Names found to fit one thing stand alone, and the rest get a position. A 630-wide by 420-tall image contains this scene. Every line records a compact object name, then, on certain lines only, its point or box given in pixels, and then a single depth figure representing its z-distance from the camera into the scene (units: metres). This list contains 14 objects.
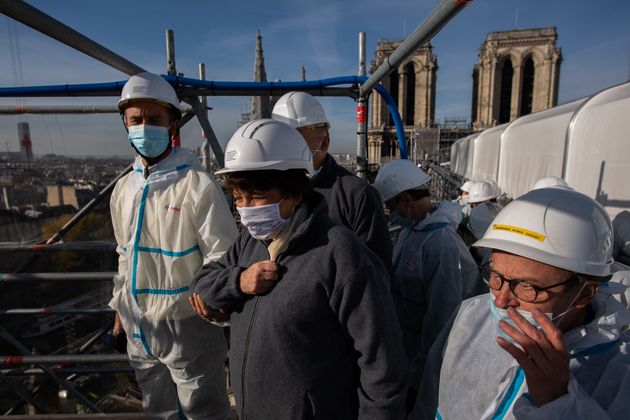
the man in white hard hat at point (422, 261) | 2.16
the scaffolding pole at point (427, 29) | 1.42
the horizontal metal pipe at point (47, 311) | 2.86
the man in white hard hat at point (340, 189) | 2.17
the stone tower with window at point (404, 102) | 45.91
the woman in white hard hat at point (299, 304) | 1.33
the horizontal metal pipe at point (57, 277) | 2.55
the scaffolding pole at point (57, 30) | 1.55
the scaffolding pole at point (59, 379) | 3.57
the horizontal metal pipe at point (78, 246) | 2.67
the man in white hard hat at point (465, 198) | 6.24
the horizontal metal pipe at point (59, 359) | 2.40
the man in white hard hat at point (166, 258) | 2.09
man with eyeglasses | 1.02
